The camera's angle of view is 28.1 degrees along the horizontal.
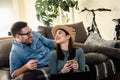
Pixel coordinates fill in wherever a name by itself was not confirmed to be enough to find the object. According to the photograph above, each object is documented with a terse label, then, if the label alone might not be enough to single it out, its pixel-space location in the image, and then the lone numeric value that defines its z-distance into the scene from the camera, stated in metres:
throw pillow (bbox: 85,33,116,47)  3.12
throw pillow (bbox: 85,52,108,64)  2.54
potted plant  4.71
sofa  2.52
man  2.21
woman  2.10
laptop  1.88
